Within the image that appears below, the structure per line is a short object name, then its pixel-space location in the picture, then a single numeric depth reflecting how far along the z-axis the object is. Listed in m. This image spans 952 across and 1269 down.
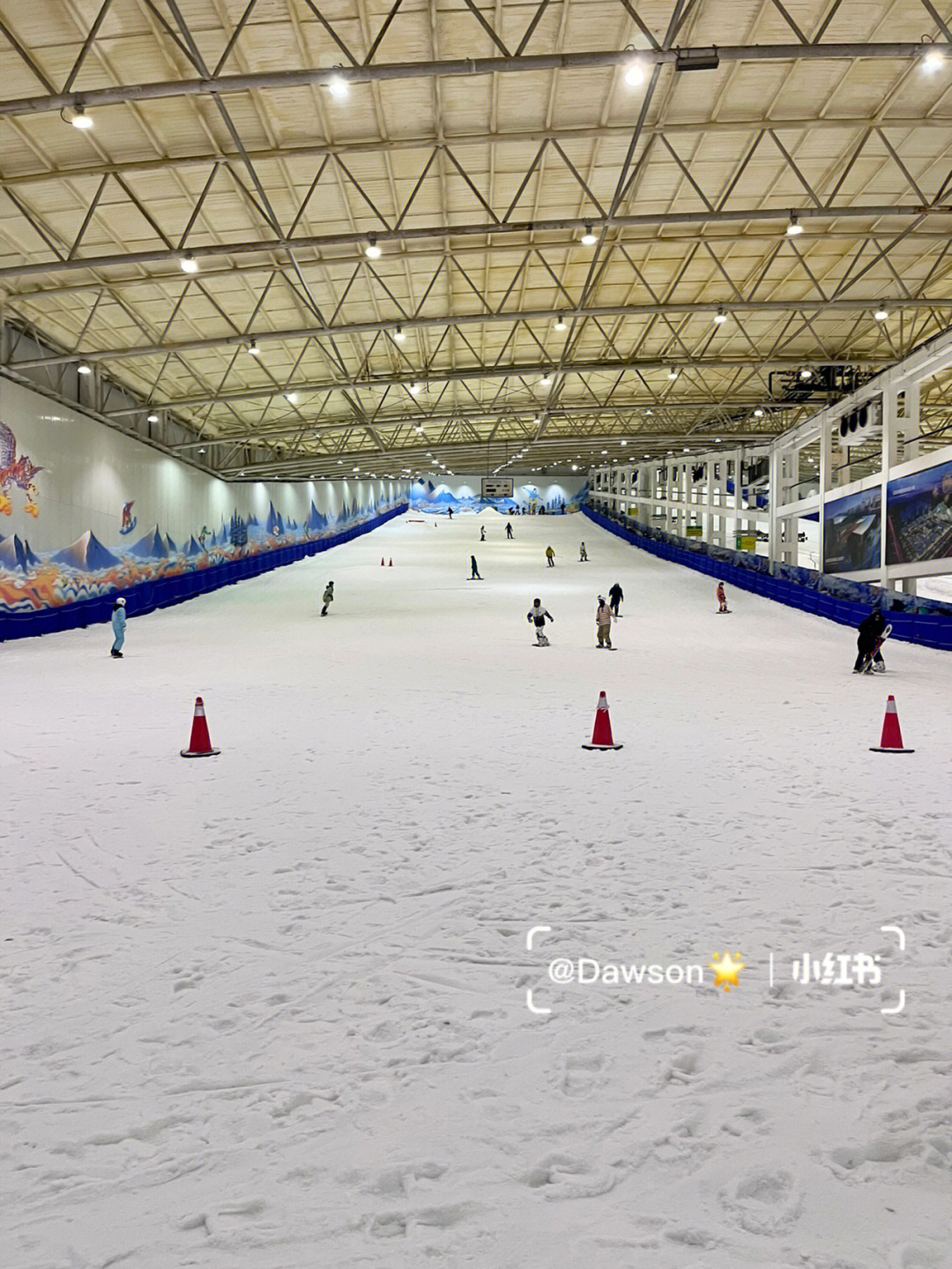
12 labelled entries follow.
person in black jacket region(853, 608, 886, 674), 18.09
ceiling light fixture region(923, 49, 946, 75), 11.84
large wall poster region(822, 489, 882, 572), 30.70
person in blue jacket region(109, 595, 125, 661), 21.23
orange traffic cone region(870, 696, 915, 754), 11.48
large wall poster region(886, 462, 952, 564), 25.08
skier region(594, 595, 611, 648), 22.36
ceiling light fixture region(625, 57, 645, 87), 11.82
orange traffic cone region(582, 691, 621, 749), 11.81
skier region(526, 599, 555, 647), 22.69
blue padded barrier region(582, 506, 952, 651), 23.05
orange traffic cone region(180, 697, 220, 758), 11.67
